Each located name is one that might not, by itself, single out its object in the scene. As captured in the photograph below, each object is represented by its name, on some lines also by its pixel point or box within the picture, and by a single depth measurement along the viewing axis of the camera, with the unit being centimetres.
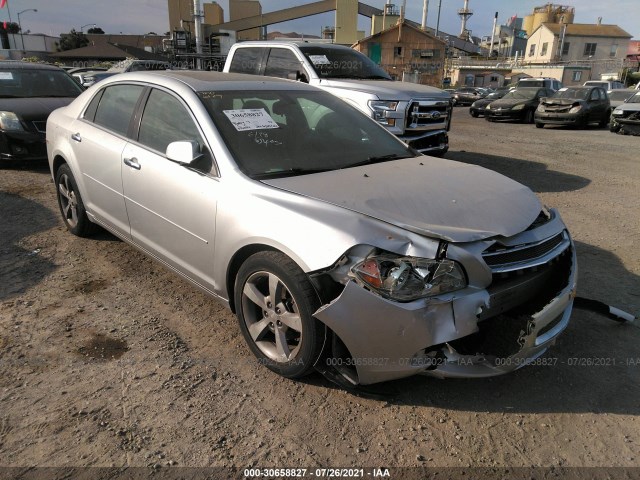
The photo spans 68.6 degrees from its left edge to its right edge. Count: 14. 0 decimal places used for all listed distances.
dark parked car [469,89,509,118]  2139
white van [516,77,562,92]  2175
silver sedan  231
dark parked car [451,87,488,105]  3197
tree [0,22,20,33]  7781
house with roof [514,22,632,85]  7294
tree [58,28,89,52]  8631
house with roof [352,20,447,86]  5028
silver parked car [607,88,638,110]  2105
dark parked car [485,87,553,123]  1865
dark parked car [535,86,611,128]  1666
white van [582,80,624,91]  2539
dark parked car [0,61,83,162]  727
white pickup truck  695
